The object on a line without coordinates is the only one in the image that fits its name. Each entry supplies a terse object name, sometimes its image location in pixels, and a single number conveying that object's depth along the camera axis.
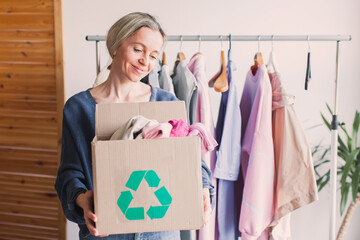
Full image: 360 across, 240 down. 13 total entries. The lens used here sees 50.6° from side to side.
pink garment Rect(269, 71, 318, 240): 1.55
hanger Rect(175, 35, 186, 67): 1.70
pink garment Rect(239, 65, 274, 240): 1.55
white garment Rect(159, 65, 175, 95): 1.60
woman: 1.06
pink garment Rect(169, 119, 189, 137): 0.93
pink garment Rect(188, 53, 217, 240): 1.60
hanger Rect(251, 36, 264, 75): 1.68
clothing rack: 1.68
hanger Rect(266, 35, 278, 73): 1.66
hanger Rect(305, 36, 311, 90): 1.65
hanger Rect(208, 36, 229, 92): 1.56
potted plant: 1.87
